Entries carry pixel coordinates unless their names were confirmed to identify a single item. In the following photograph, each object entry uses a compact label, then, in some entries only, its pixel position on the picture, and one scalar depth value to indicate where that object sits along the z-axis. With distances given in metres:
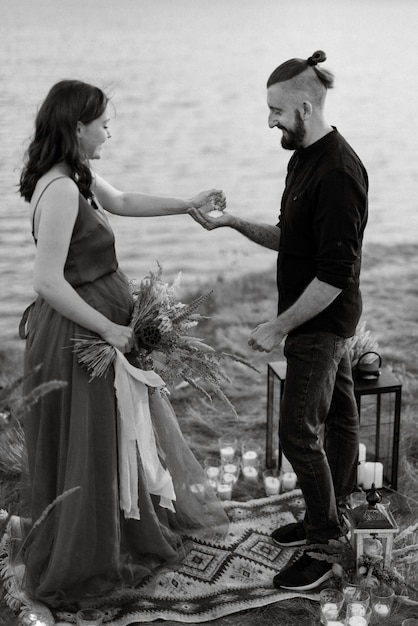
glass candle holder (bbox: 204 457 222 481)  3.47
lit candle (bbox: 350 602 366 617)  2.57
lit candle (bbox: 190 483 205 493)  3.06
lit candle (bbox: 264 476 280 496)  3.40
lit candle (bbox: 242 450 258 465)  3.59
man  2.49
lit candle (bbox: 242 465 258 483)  3.51
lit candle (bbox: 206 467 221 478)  3.46
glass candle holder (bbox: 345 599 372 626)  2.54
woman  2.42
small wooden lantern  2.71
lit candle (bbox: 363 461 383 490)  3.37
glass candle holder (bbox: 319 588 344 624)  2.58
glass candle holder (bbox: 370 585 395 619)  2.63
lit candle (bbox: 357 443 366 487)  3.38
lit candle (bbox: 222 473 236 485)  3.44
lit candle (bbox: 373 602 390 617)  2.62
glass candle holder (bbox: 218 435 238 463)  3.60
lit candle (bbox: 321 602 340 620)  2.58
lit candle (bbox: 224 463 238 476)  3.51
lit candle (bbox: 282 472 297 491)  3.43
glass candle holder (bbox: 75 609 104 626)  2.48
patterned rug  2.67
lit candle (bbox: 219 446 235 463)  3.60
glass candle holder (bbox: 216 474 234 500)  3.36
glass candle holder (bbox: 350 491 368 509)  2.87
